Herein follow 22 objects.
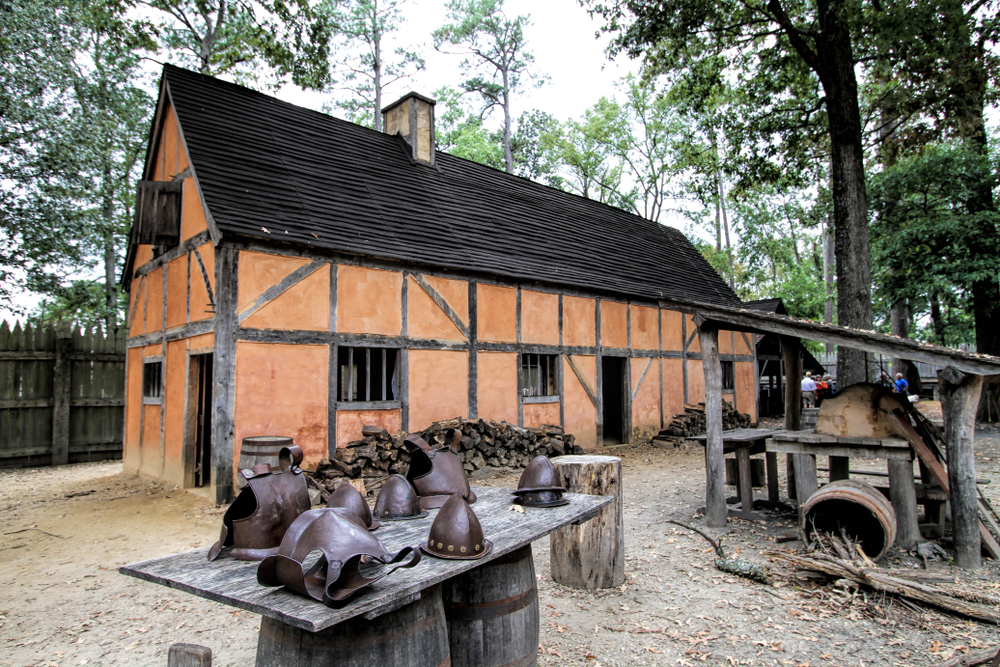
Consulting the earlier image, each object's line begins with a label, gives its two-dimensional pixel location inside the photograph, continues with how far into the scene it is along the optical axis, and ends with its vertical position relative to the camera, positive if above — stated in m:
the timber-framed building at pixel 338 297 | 8.23 +1.45
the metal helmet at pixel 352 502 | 2.75 -0.56
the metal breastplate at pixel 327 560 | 1.97 -0.61
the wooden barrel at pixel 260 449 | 7.21 -0.80
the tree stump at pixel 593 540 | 4.87 -1.32
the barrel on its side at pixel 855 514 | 5.10 -1.23
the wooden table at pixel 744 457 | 6.95 -0.94
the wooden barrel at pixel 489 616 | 2.93 -1.17
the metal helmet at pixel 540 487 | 3.62 -0.65
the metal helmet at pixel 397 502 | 3.24 -0.66
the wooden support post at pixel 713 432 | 6.69 -0.62
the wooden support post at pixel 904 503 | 5.62 -1.21
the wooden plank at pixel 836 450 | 5.50 -0.71
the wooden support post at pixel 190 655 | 1.96 -0.90
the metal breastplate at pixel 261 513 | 2.52 -0.56
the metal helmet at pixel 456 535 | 2.50 -0.65
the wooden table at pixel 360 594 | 1.88 -0.73
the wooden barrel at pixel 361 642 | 2.12 -0.95
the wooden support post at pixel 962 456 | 5.22 -0.71
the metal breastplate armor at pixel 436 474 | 3.54 -0.56
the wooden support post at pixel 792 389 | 7.21 -0.14
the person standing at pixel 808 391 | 20.31 -0.45
